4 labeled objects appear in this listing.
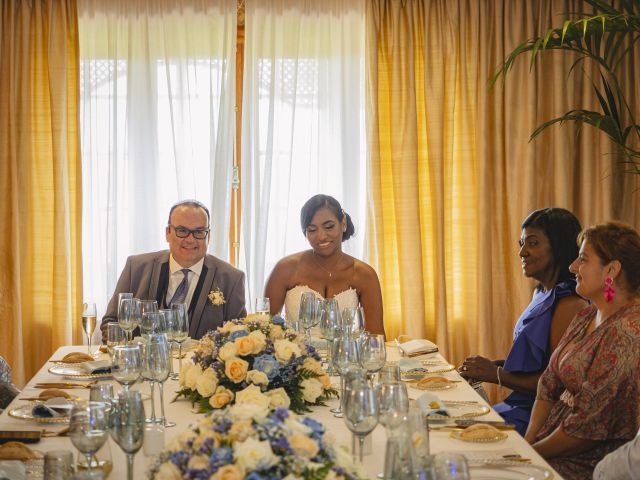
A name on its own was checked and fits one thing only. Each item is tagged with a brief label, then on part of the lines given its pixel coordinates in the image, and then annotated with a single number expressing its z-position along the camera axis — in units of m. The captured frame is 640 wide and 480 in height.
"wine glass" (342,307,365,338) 3.35
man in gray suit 4.41
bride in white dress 4.73
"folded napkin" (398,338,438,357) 3.72
